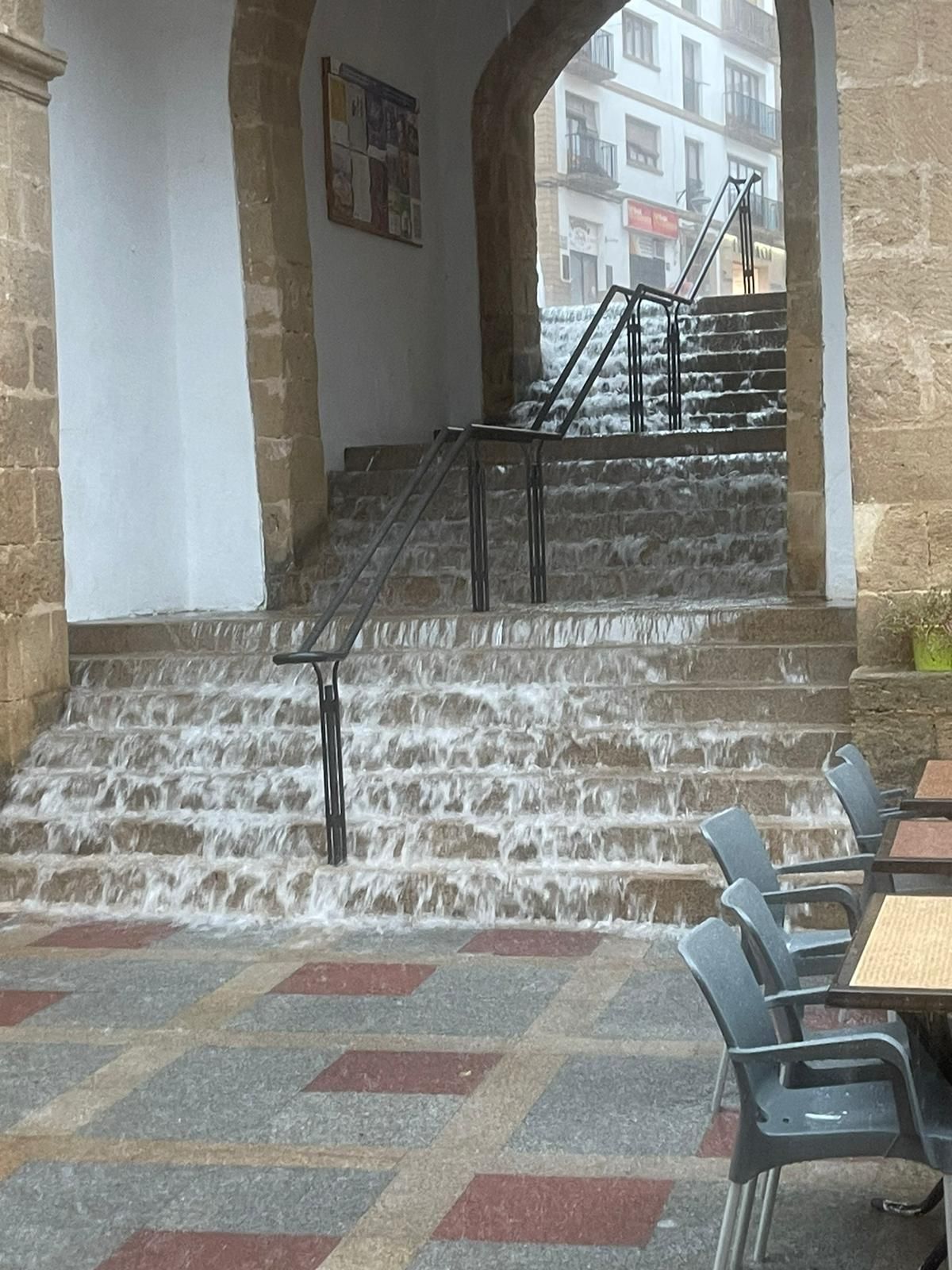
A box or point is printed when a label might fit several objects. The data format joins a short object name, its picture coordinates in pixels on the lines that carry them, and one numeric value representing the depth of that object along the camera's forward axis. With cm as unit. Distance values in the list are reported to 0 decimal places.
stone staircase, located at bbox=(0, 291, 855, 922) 571
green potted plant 576
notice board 973
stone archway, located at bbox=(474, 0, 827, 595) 1149
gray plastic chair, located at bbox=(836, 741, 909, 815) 443
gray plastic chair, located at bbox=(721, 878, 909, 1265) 286
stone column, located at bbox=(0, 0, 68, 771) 688
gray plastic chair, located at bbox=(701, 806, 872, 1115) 357
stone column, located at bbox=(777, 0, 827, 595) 784
